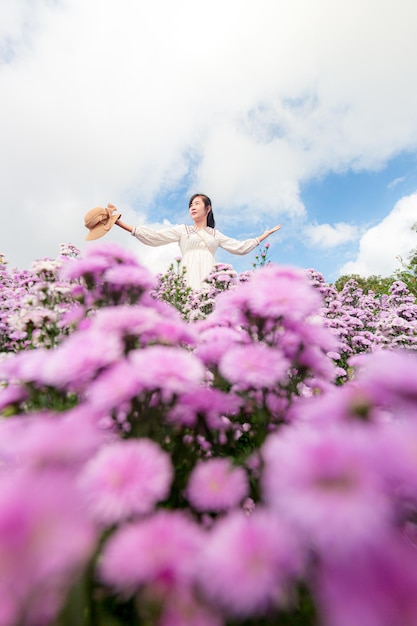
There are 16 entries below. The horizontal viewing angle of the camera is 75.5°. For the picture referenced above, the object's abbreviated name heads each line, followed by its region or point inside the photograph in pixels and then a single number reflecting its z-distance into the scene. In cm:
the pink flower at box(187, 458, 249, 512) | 17
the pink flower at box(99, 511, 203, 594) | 12
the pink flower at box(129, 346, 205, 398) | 18
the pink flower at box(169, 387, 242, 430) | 22
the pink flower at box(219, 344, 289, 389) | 20
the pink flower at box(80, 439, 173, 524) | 13
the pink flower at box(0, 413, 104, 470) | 14
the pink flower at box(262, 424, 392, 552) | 10
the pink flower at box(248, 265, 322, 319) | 22
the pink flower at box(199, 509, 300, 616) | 11
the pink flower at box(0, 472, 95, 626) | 11
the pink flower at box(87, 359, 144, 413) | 17
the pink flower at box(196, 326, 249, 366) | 27
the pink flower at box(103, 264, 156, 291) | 28
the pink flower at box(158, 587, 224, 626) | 12
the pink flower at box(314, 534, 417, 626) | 11
